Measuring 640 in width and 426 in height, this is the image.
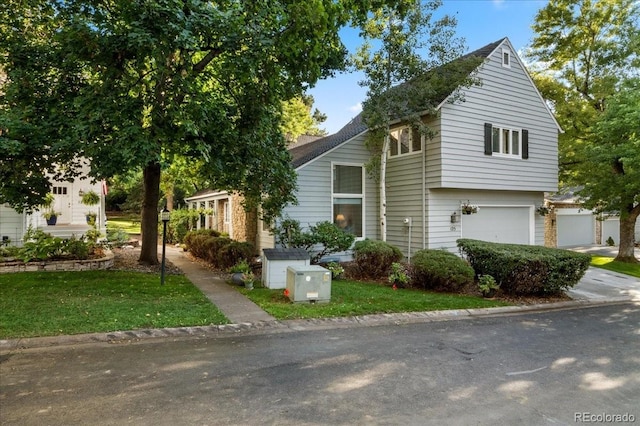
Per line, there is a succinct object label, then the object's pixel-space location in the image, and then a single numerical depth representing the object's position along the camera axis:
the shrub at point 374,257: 10.31
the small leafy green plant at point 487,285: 8.67
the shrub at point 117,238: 14.79
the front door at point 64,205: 18.48
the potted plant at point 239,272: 9.27
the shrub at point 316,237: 10.69
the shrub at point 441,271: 8.83
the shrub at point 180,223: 19.48
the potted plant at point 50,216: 15.97
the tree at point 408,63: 10.64
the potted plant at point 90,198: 16.10
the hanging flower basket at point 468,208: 12.74
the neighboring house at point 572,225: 19.77
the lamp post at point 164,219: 8.35
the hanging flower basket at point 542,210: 14.38
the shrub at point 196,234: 14.74
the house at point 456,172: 12.12
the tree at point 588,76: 14.92
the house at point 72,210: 15.59
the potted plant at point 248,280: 8.95
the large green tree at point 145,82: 7.02
